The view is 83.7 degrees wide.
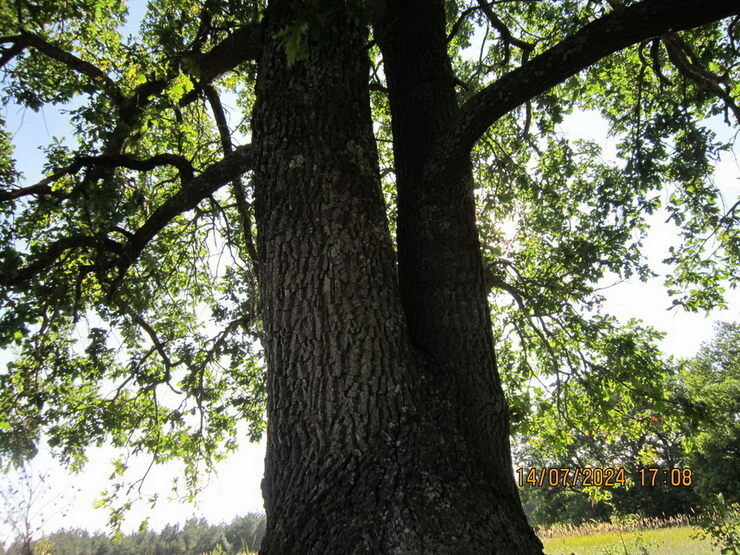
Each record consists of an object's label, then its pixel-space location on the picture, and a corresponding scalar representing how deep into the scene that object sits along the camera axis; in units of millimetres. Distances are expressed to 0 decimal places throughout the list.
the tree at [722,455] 22578
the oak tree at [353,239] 1903
